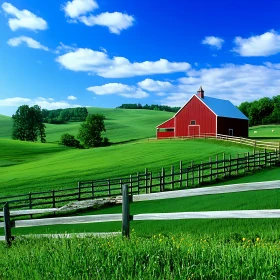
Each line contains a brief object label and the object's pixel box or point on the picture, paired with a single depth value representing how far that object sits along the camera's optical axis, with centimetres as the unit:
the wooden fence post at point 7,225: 738
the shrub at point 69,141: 8081
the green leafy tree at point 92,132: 8075
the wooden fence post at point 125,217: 554
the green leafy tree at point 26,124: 9288
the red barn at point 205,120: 5244
